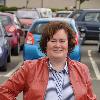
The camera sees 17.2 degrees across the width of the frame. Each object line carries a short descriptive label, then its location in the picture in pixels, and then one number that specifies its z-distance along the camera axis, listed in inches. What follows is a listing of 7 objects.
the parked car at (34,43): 314.2
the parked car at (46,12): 944.2
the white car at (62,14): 775.6
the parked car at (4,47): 323.6
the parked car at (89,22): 540.7
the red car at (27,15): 640.2
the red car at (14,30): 437.8
